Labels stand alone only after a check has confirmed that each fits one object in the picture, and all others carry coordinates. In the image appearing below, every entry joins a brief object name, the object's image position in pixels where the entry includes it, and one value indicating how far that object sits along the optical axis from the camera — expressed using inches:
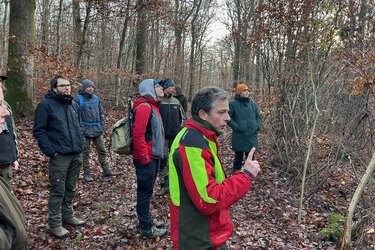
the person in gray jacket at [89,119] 222.7
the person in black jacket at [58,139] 141.3
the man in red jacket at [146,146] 140.5
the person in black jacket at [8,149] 126.4
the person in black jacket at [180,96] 304.0
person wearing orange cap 222.2
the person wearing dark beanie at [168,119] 200.2
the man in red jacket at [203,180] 69.7
